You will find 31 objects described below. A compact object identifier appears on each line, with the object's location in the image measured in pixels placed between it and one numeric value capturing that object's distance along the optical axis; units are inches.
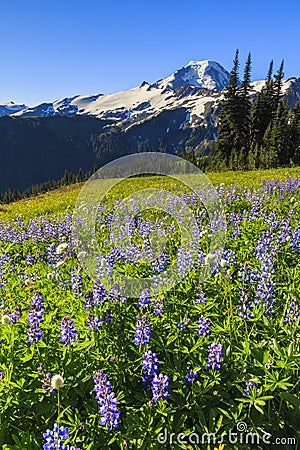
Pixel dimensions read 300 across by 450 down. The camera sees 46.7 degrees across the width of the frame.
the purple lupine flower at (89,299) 141.6
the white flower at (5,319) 115.3
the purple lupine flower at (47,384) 112.1
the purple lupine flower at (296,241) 209.9
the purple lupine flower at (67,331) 120.8
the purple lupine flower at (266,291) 149.3
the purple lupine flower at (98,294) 144.4
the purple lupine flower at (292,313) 131.2
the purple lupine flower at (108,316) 139.1
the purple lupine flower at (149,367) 112.7
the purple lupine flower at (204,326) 130.5
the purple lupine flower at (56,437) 86.6
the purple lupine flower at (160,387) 105.5
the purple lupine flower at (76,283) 163.6
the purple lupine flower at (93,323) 133.3
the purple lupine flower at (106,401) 96.1
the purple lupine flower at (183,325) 138.4
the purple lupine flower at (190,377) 116.9
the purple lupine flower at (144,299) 144.0
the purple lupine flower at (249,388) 111.3
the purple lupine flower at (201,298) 149.1
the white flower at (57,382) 86.0
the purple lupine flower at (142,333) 121.6
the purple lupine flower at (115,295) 152.9
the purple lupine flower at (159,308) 145.8
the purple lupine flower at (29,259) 238.4
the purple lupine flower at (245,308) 143.9
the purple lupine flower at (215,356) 117.3
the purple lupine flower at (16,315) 145.4
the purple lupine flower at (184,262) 180.5
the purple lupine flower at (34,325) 124.6
